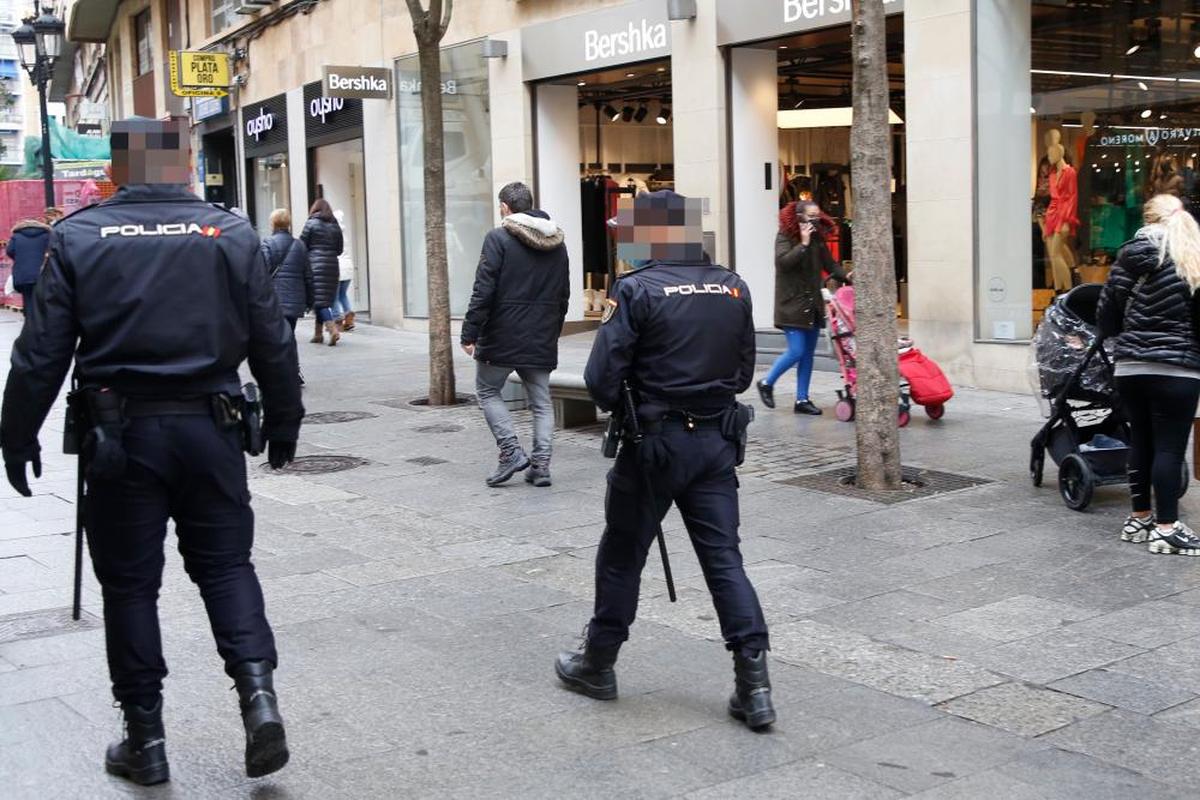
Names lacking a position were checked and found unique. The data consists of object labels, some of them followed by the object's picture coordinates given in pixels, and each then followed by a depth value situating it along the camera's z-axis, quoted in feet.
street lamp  83.97
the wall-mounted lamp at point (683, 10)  50.97
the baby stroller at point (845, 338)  37.58
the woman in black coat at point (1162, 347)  23.00
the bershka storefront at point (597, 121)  55.16
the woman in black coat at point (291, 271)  49.39
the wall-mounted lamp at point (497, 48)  61.26
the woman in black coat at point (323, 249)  61.98
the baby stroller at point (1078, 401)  26.22
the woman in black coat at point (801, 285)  38.55
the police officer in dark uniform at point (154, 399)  13.76
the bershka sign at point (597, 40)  53.31
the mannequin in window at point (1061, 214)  42.57
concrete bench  36.40
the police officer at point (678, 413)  15.92
